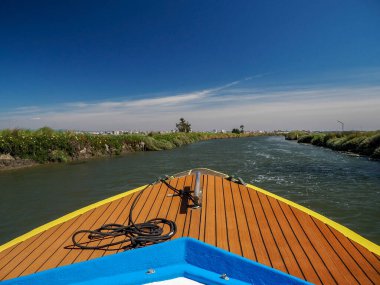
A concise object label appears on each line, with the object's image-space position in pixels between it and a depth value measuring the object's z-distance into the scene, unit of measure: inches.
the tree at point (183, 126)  2657.5
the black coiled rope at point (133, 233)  110.8
